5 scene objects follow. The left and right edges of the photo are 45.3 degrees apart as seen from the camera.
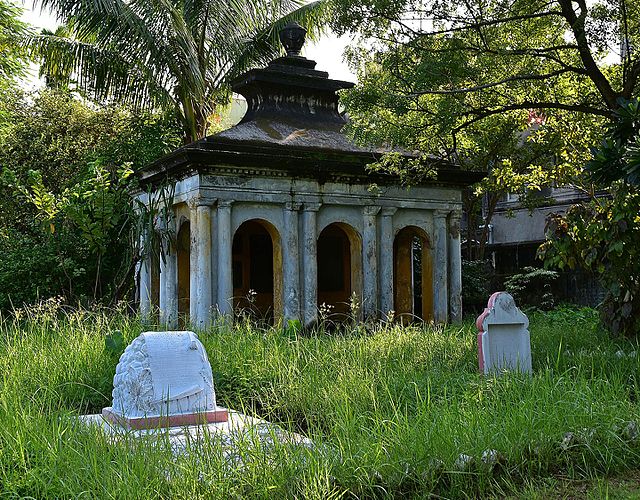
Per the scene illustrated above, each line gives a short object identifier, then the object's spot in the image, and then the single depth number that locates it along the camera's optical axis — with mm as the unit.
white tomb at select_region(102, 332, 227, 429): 6887
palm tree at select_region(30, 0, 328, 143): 19422
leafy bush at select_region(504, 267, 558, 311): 22594
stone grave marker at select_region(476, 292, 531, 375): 8773
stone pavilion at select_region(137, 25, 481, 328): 13523
